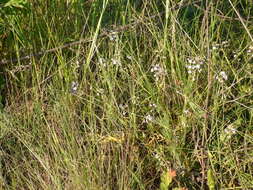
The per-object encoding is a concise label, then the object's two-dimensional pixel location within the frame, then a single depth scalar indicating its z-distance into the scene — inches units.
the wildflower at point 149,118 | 83.7
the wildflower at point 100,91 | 86.5
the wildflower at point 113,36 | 92.2
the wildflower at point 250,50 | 88.3
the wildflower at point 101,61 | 88.0
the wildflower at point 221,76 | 83.6
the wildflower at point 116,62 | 89.1
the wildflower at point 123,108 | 86.0
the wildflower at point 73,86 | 90.7
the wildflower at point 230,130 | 80.2
